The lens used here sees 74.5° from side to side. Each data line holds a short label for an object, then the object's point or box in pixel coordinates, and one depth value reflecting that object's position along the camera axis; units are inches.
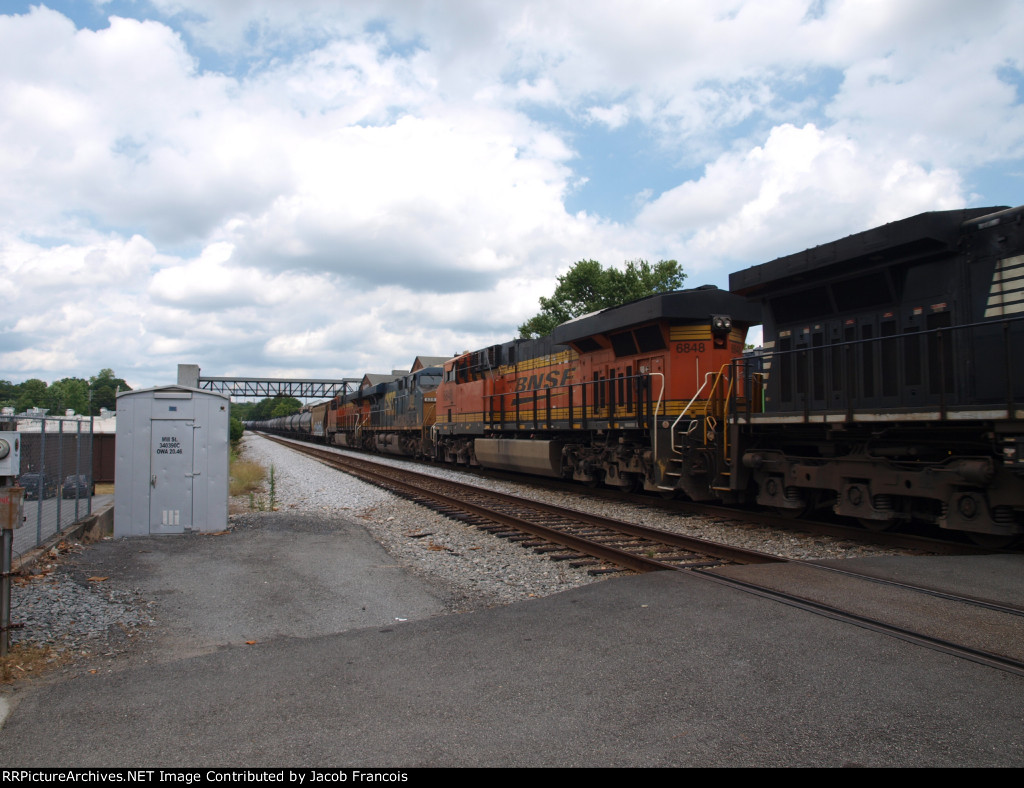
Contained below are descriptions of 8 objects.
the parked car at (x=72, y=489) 447.8
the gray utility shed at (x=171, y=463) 350.0
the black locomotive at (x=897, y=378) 272.1
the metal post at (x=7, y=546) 172.4
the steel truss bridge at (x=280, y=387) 4955.7
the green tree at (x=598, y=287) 1892.3
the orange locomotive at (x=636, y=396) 429.7
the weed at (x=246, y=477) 696.2
